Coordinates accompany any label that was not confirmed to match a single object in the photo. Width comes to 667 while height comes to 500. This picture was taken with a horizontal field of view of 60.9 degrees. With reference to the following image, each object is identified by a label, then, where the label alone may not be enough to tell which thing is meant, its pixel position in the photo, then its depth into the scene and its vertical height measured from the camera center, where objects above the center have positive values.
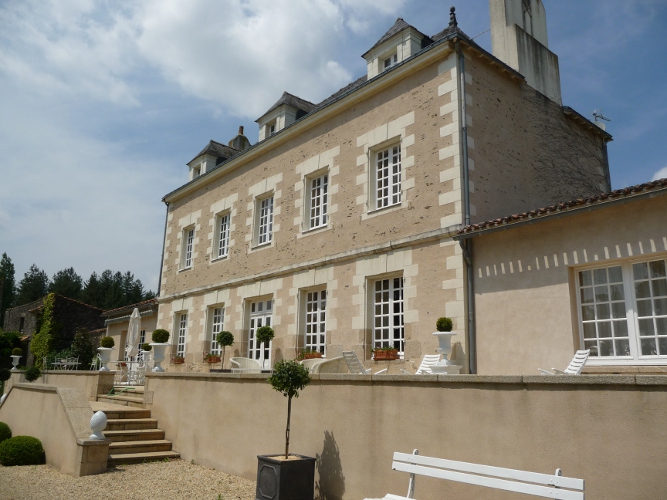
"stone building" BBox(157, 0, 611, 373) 9.87 +3.76
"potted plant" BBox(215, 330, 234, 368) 14.17 +0.72
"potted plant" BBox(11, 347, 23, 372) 23.53 +0.32
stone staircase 8.99 -1.18
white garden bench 3.87 -0.78
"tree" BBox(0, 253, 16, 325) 59.97 +8.55
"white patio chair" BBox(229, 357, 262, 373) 12.65 +0.07
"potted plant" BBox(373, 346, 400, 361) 10.03 +0.29
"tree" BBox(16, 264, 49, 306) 57.72 +7.86
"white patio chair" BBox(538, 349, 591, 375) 7.05 +0.16
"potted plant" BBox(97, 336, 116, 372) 15.16 +0.37
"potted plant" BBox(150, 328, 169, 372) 14.72 +0.54
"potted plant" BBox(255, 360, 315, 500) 6.18 -1.09
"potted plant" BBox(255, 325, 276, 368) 12.70 +0.75
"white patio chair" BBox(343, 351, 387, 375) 9.55 +0.12
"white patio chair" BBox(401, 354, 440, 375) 9.06 +0.15
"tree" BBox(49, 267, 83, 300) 54.94 +7.80
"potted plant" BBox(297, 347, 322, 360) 11.56 +0.31
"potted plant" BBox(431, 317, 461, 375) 8.75 +0.49
